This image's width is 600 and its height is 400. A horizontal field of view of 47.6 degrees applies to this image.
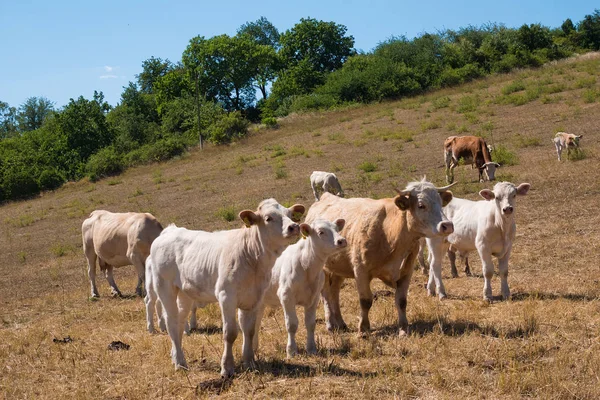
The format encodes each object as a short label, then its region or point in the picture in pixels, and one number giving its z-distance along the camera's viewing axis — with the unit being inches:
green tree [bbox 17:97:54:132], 4862.5
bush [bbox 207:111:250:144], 2082.4
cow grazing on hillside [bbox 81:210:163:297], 548.4
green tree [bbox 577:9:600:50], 2581.2
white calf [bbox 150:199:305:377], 288.0
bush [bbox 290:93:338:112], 2343.0
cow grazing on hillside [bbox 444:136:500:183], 935.7
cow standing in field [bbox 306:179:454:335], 339.3
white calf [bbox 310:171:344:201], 968.3
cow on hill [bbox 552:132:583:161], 960.3
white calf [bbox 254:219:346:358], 317.1
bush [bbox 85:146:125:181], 1982.0
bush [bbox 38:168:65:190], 2073.1
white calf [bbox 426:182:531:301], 416.5
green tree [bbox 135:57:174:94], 3735.2
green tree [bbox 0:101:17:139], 4940.9
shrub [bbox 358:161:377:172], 1147.9
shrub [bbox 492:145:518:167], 1006.6
